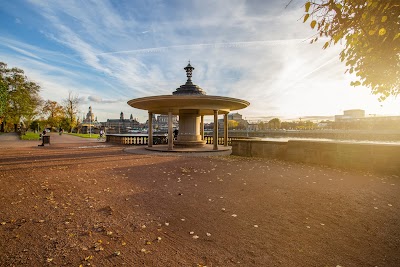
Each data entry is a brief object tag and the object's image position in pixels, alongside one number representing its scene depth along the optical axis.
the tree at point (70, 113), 67.19
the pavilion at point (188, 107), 16.11
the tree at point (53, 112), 69.56
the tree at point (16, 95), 40.03
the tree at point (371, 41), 4.48
